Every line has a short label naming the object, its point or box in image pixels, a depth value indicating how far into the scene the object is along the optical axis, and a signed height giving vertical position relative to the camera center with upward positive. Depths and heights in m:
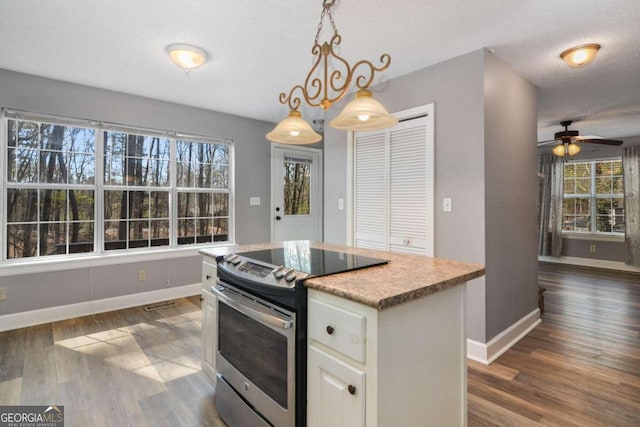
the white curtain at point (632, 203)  5.62 +0.22
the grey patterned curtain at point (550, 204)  6.52 +0.23
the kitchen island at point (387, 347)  1.13 -0.51
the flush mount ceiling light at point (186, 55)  2.57 +1.27
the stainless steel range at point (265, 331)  1.36 -0.56
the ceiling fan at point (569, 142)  4.21 +0.96
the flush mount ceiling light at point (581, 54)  2.53 +1.28
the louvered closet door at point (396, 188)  2.90 +0.25
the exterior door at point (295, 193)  5.09 +0.34
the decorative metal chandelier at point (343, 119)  1.71 +0.54
